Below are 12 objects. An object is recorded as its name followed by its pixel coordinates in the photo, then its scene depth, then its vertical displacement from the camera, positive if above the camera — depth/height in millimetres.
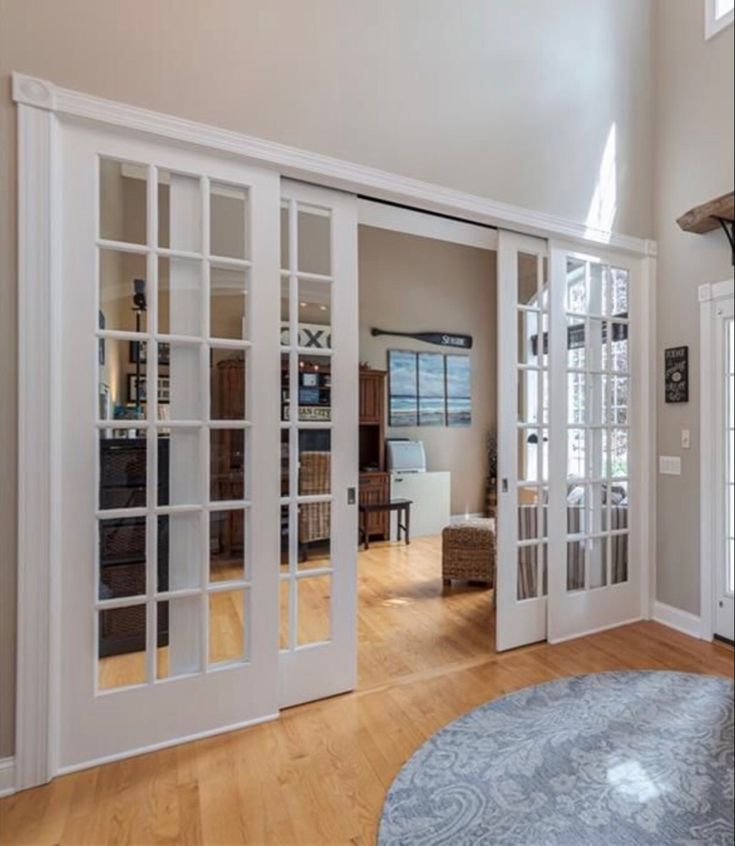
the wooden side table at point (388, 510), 5082 -908
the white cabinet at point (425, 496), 5457 -816
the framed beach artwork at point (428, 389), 5848 +436
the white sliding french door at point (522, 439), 2639 -79
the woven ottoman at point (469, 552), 3645 -961
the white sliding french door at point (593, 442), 2785 -105
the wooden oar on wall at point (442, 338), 5939 +1070
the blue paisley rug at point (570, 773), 1479 -1223
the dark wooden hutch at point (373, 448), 5199 -265
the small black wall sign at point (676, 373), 1515 +205
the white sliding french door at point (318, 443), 2139 -83
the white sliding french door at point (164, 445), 1754 -79
